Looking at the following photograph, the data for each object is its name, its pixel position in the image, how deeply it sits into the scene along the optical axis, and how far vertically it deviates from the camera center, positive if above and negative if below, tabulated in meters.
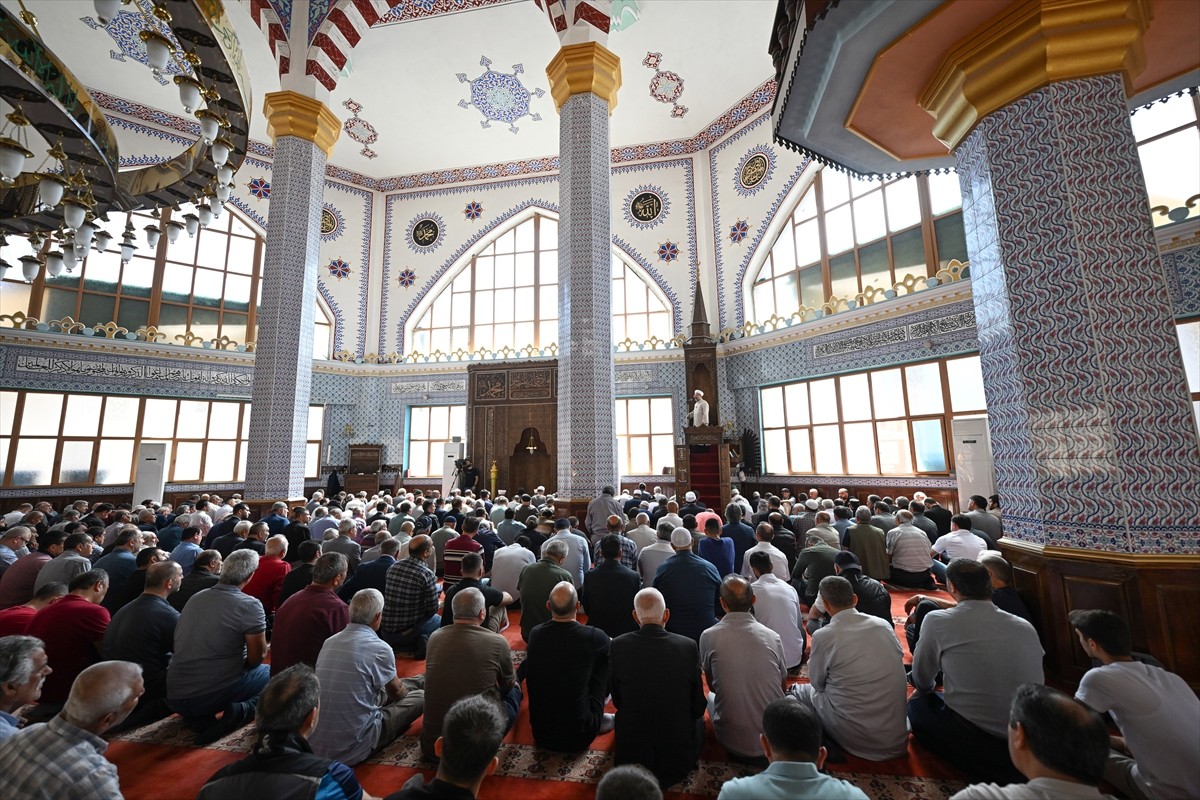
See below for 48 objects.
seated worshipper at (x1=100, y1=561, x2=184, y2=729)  2.24 -0.71
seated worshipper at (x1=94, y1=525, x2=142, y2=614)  2.95 -0.55
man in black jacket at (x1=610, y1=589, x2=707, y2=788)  1.79 -0.81
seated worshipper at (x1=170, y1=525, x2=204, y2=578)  3.45 -0.53
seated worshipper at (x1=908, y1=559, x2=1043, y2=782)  1.79 -0.74
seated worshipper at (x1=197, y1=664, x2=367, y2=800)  1.14 -0.65
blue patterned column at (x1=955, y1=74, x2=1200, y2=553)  2.37 +0.53
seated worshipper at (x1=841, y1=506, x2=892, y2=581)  4.20 -0.71
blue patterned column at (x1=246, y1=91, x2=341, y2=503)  5.79 +1.81
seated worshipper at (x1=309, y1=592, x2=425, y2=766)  1.88 -0.80
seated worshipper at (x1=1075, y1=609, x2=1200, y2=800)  1.47 -0.73
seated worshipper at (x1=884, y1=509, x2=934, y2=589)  4.09 -0.77
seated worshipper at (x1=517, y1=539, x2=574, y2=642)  2.86 -0.68
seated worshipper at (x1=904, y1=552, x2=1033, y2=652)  2.38 -0.62
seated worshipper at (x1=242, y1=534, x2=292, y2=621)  3.13 -0.65
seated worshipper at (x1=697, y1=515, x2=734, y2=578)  3.60 -0.60
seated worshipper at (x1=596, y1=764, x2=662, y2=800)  0.91 -0.56
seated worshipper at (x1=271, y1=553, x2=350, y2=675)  2.30 -0.67
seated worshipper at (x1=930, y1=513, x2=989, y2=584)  3.68 -0.63
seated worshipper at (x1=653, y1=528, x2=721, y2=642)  2.65 -0.67
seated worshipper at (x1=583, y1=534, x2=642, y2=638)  2.80 -0.71
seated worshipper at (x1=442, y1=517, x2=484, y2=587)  3.41 -0.58
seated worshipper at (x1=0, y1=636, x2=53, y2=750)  1.48 -0.57
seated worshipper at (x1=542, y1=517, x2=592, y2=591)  3.81 -0.67
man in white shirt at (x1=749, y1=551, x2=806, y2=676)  2.62 -0.75
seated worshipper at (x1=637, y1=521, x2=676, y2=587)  3.46 -0.63
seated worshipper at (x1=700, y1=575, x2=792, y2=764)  1.90 -0.76
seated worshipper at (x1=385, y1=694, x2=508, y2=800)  1.07 -0.59
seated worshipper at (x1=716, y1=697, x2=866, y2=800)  1.11 -0.66
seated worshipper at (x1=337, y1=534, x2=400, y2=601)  3.10 -0.65
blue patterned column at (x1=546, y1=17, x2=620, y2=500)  5.31 +1.90
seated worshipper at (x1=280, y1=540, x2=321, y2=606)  2.96 -0.59
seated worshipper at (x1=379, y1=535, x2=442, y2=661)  3.02 -0.78
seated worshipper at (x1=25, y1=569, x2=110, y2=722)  2.19 -0.69
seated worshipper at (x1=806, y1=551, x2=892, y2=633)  2.60 -0.67
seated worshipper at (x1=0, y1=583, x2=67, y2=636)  2.26 -0.62
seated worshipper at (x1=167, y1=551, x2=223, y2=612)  2.63 -0.55
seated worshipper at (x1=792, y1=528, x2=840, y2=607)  3.29 -0.67
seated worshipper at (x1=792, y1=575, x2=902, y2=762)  1.86 -0.78
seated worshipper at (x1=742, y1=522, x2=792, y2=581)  3.16 -0.57
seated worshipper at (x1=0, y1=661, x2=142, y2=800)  1.16 -0.62
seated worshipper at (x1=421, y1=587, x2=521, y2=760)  1.91 -0.72
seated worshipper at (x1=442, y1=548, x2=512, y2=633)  2.67 -0.75
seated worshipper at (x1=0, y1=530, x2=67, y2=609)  3.21 -0.66
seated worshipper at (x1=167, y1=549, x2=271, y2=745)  2.18 -0.78
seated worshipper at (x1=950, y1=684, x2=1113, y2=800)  1.04 -0.59
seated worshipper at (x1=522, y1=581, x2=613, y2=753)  1.97 -0.78
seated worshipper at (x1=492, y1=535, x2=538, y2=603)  3.60 -0.70
